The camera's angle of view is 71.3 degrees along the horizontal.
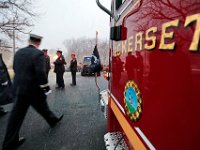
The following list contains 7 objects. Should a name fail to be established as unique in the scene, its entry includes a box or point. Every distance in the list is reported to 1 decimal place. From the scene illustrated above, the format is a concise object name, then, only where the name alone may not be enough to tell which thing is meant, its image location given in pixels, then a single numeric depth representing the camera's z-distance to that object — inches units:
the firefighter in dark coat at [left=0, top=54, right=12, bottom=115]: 115.2
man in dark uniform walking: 78.7
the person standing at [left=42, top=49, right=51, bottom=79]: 226.9
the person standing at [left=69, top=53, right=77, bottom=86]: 260.4
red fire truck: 22.7
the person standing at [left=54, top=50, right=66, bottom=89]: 235.0
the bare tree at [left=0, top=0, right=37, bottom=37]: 358.9
